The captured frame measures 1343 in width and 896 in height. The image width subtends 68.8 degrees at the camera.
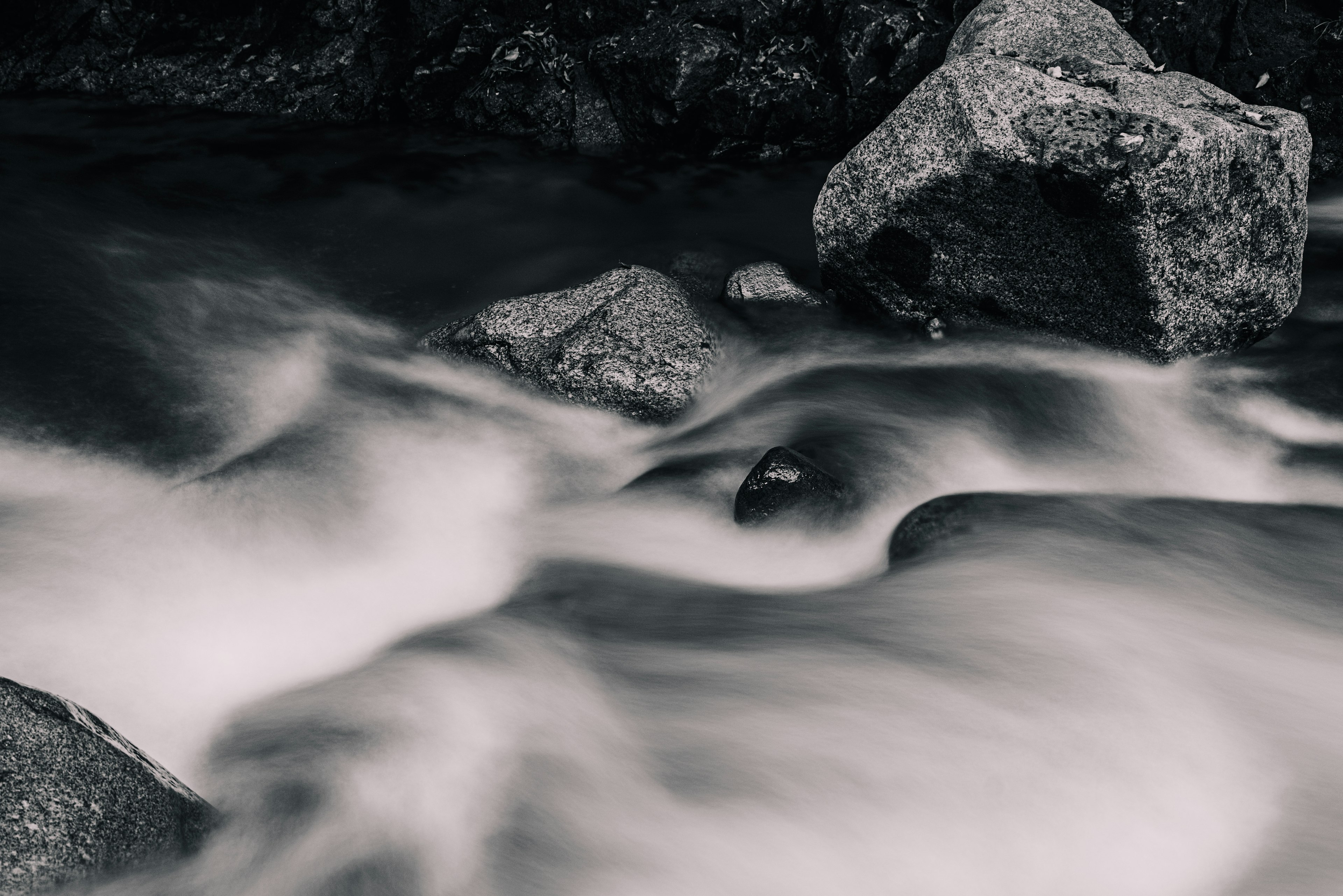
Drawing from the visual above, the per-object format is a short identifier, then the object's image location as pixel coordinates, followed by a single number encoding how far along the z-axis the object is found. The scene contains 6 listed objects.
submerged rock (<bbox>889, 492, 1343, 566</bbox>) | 4.63
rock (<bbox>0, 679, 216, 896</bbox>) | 2.69
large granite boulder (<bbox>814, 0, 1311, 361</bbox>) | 5.32
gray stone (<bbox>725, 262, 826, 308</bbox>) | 7.05
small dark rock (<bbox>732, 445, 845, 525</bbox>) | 4.98
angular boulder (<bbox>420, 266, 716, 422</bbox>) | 6.05
